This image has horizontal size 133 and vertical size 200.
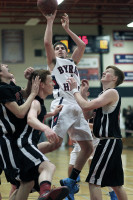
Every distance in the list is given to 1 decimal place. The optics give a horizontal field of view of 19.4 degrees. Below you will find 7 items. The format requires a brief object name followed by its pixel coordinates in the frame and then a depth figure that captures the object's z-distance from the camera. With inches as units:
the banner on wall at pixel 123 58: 689.0
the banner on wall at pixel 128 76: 686.5
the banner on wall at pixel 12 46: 642.2
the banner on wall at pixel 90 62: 676.7
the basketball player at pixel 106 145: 157.3
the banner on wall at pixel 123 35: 684.7
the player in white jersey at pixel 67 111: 186.1
